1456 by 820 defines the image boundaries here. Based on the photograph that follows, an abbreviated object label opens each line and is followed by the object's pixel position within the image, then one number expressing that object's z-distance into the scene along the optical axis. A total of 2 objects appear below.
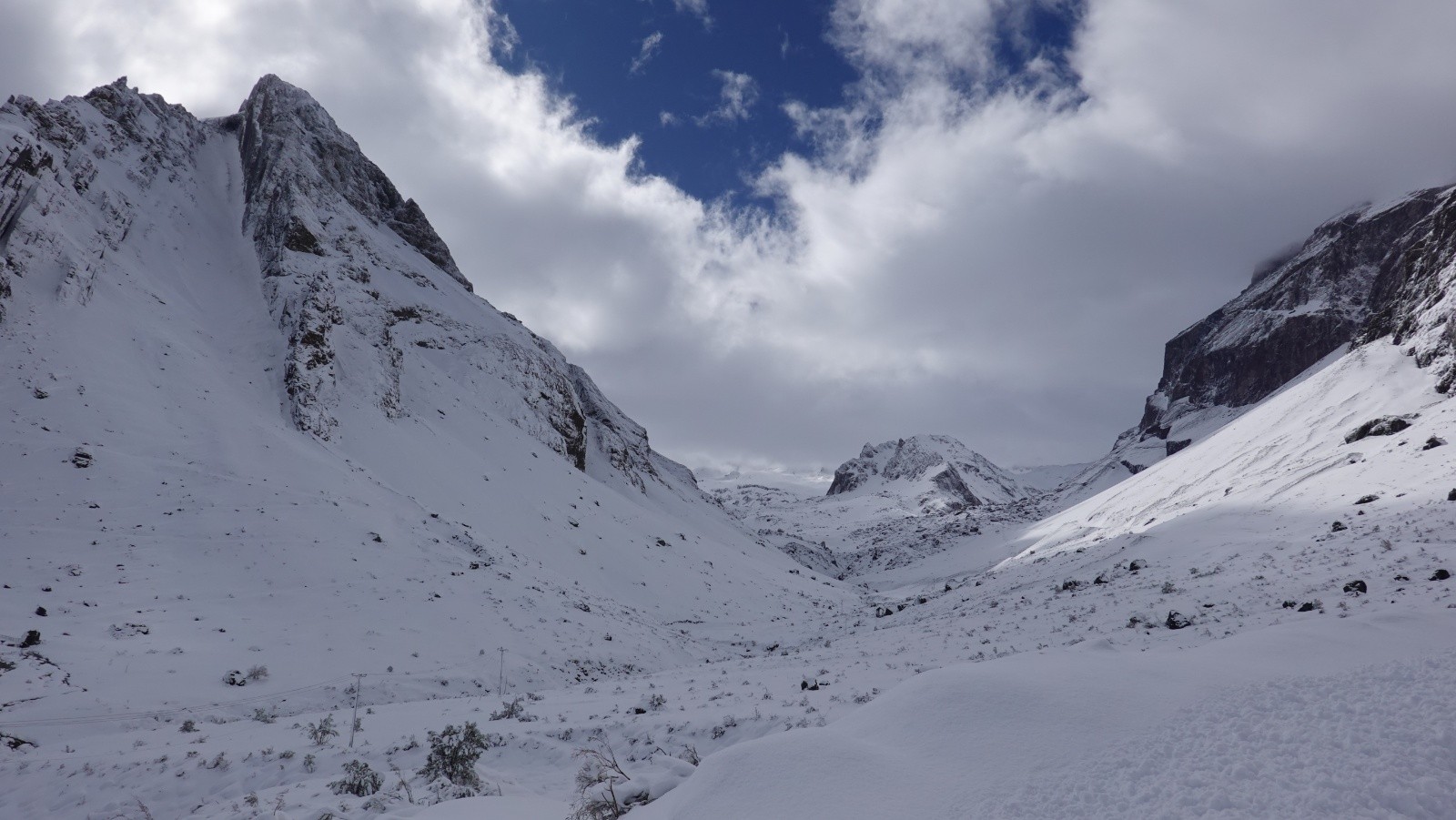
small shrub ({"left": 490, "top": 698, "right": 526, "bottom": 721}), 12.72
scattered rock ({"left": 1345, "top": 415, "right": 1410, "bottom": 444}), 37.03
